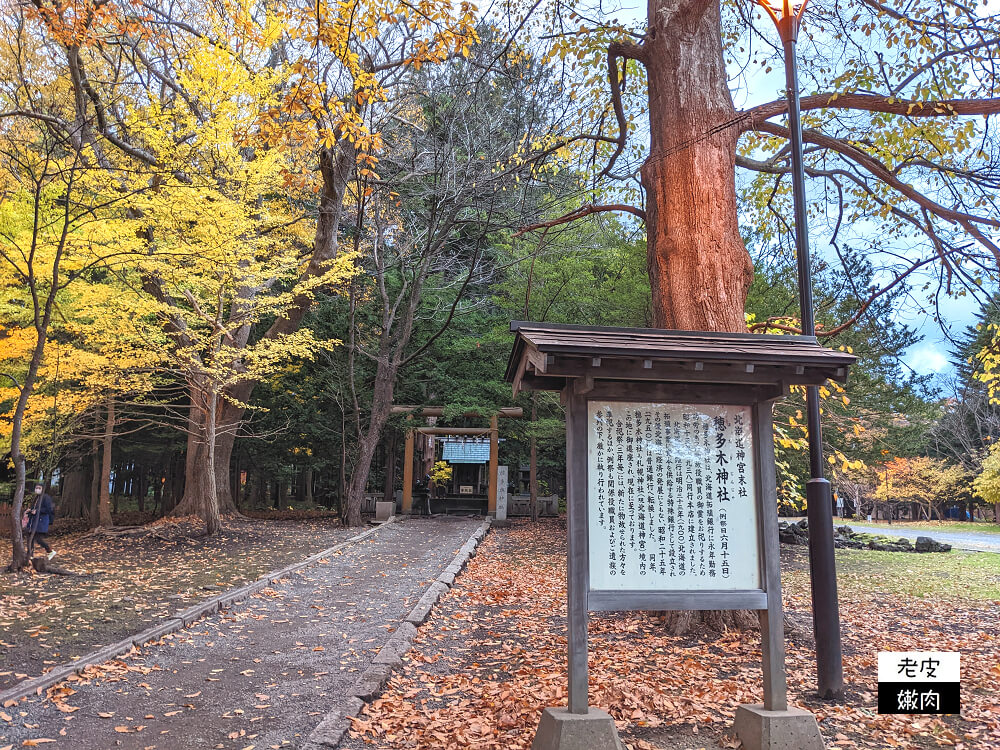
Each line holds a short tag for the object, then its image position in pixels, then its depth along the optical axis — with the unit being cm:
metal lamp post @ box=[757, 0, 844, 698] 464
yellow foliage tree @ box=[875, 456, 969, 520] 3064
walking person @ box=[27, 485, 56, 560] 1023
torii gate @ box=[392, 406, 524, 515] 1998
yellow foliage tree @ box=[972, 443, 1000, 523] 2217
